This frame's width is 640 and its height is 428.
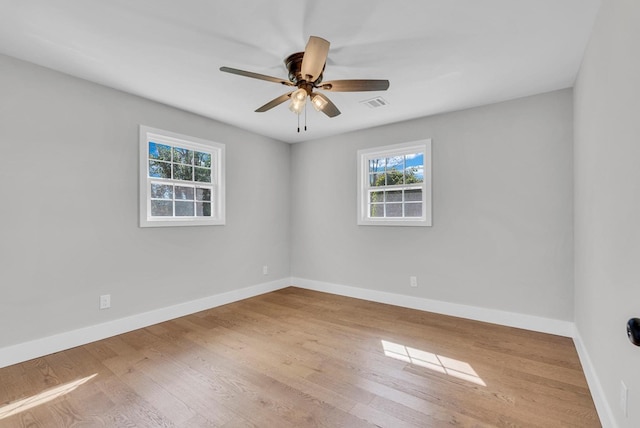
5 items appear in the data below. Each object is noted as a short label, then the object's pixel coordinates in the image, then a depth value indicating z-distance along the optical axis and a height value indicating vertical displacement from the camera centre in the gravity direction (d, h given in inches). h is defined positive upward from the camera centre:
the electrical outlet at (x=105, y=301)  114.7 -35.0
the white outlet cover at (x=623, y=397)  53.4 -34.3
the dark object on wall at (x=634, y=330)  36.3 -14.9
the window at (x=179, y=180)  130.3 +16.2
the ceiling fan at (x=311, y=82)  77.8 +38.7
